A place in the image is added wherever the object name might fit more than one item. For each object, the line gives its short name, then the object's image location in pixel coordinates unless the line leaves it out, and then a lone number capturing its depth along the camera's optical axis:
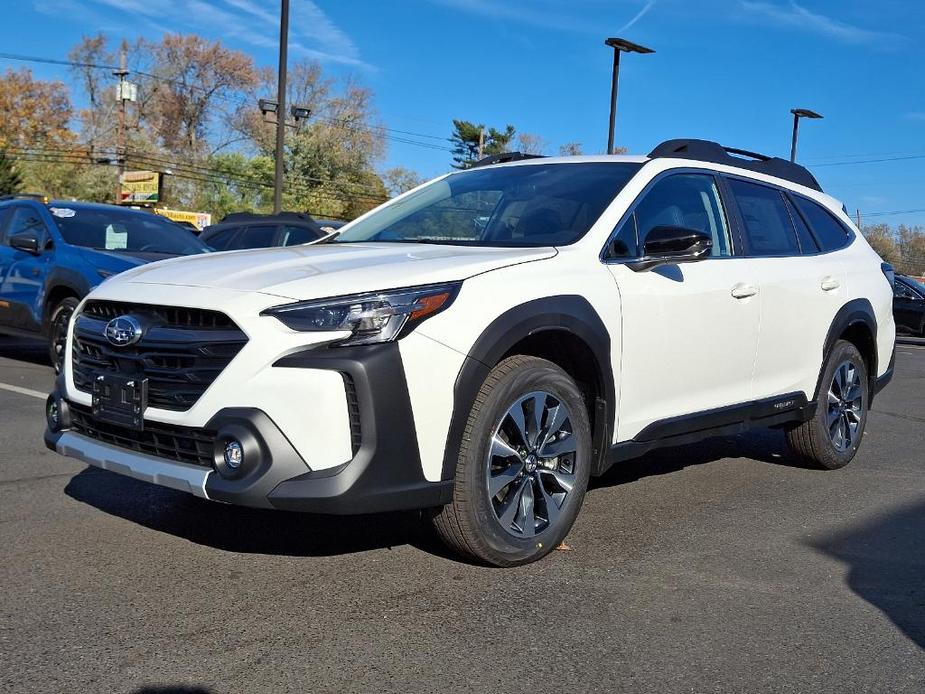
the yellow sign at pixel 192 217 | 52.41
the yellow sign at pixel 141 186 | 59.97
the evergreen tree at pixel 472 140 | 66.31
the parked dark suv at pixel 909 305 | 21.53
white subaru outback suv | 3.42
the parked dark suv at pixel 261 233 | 12.56
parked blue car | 8.66
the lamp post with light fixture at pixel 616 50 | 24.73
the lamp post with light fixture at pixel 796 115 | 33.62
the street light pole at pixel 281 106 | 21.16
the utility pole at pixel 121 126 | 49.42
